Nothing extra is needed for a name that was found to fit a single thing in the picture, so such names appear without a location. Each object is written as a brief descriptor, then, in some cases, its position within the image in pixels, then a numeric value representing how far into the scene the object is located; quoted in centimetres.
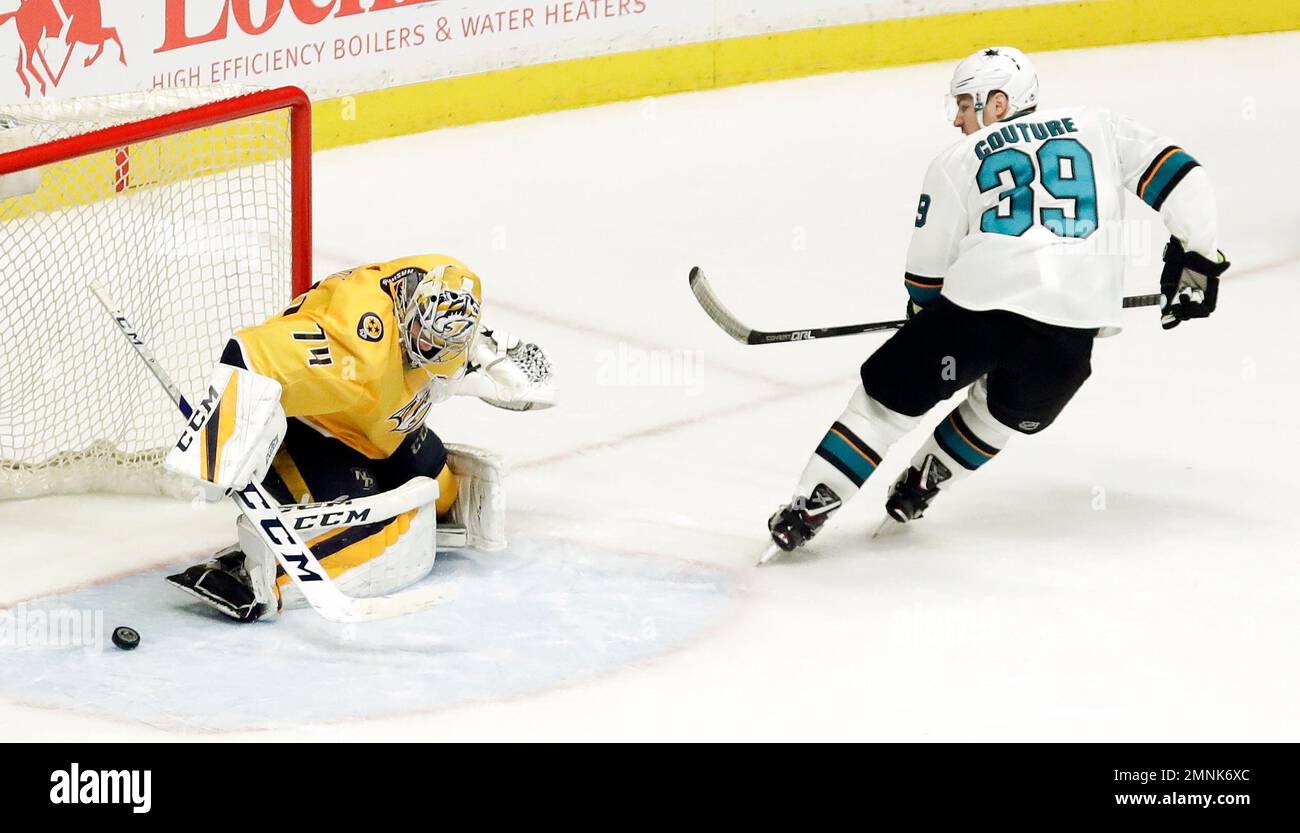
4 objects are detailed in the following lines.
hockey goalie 598
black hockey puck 614
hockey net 762
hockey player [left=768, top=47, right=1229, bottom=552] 675
